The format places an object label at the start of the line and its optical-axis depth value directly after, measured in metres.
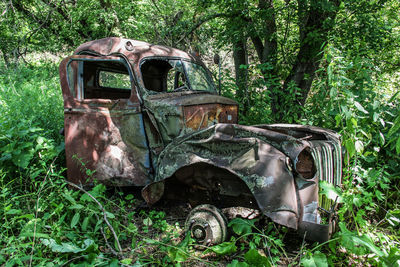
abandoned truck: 2.39
